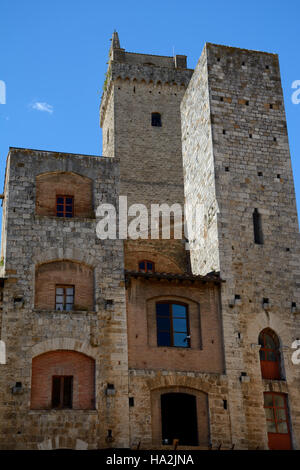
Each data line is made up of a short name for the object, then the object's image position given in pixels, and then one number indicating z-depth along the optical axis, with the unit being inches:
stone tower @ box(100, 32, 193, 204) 1488.7
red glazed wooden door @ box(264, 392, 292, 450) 932.6
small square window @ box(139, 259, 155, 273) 1334.5
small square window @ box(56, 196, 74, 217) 1009.5
